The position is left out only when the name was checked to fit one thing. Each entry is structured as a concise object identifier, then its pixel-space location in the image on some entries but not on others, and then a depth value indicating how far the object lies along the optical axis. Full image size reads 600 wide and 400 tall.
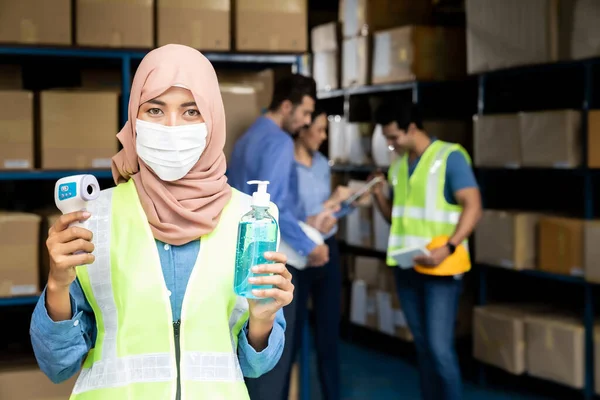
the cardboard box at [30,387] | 3.34
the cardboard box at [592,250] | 4.05
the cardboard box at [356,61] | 5.71
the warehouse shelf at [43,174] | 3.42
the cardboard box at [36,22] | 3.35
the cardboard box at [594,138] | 4.02
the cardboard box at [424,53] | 5.25
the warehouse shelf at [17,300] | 3.38
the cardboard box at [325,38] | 6.09
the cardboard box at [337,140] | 6.05
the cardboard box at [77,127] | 3.45
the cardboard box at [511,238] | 4.49
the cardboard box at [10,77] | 3.62
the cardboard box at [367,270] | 5.73
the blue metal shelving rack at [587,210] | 4.09
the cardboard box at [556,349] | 4.21
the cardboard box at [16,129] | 3.39
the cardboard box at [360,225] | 5.84
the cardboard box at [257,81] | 3.98
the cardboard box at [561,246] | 4.18
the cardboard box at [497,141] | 4.51
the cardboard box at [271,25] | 3.66
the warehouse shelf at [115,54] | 3.47
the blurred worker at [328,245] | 3.89
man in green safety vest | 3.51
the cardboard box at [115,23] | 3.45
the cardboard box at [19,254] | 3.34
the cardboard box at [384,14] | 5.68
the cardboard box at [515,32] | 4.23
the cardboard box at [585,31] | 3.99
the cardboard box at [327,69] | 6.16
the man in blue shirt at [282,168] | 3.28
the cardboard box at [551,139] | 4.15
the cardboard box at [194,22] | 3.55
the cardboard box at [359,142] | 5.82
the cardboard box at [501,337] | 4.54
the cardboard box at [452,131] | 5.19
